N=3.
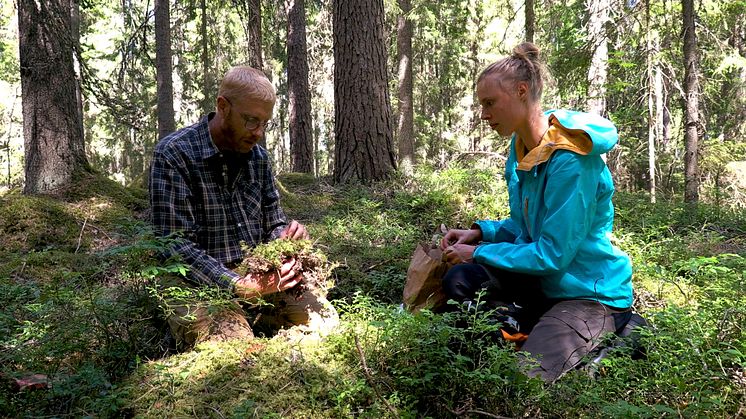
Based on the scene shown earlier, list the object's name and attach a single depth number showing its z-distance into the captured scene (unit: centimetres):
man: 295
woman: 270
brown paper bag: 328
